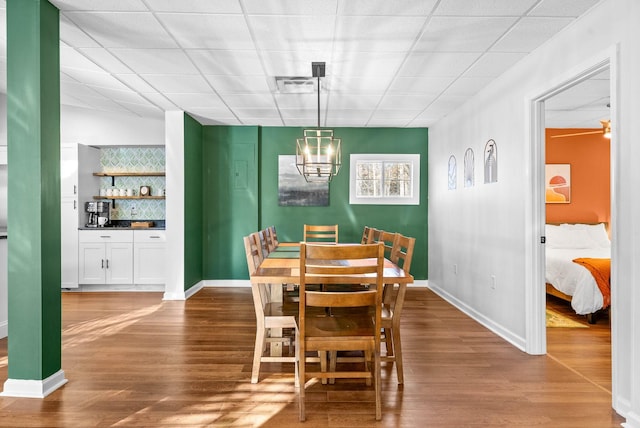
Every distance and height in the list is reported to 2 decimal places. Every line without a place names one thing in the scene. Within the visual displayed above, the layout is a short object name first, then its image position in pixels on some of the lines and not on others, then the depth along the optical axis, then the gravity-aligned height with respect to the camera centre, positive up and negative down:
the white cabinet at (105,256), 5.78 -0.63
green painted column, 2.56 +0.08
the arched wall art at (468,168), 4.66 +0.48
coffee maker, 5.97 -0.03
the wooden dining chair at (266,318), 2.76 -0.71
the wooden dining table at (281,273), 2.61 -0.41
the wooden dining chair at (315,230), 5.39 -0.25
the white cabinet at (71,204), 5.73 +0.10
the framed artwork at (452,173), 5.19 +0.47
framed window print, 6.38 +0.48
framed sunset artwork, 6.45 +0.40
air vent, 4.02 +1.26
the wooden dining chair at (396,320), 2.71 -0.71
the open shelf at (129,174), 6.08 +0.54
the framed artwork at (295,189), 6.36 +0.33
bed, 4.26 -0.61
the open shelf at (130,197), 6.03 +0.20
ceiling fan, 6.38 +1.16
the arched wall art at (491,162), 4.02 +0.48
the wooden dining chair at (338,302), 2.24 -0.51
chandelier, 3.60 +0.48
